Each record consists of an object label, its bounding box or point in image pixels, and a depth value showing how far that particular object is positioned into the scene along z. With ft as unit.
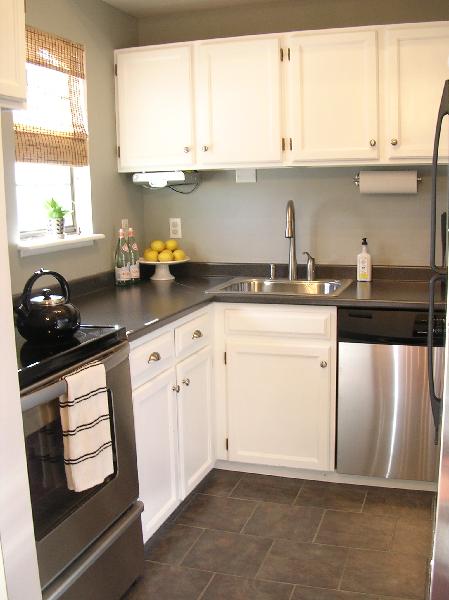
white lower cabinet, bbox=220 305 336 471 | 10.41
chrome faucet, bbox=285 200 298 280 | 11.66
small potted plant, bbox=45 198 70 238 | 10.16
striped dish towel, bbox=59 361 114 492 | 6.50
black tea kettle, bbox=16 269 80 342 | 7.04
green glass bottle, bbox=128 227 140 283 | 12.01
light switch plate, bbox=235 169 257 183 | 12.19
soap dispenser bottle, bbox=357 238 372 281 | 11.50
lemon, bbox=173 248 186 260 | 12.37
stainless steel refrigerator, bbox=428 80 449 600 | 5.81
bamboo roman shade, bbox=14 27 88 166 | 9.55
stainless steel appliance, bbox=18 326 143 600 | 6.24
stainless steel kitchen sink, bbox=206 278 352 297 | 11.61
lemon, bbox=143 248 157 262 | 12.39
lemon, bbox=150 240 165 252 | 12.51
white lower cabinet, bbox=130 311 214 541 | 8.47
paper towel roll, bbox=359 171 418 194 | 10.99
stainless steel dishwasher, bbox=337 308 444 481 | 9.87
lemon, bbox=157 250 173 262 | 12.30
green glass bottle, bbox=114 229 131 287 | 11.84
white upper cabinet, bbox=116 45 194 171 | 11.35
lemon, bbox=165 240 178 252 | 12.54
